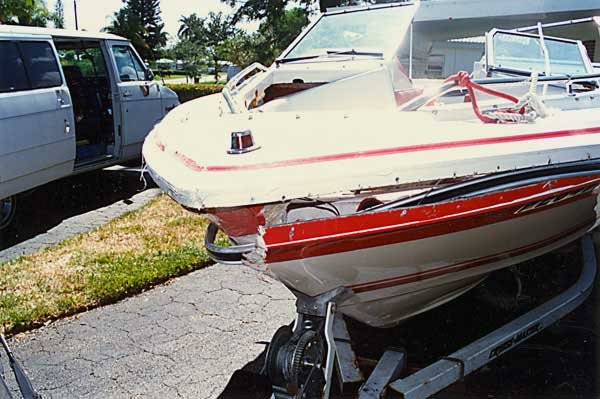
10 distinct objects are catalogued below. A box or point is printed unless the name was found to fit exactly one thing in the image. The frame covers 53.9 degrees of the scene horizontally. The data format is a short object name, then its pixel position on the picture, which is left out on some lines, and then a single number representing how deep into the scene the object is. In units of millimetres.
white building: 4344
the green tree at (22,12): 21777
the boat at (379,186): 2119
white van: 5012
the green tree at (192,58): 34438
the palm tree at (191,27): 54841
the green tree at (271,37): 17672
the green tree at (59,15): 37378
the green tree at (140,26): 34281
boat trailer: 2277
